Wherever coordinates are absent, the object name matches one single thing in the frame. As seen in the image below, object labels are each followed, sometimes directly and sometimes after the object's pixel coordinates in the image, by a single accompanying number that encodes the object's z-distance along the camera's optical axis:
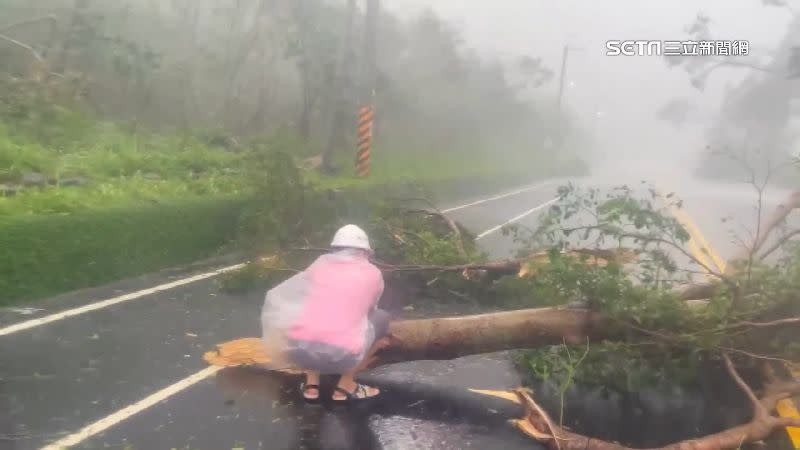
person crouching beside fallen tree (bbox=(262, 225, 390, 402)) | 4.75
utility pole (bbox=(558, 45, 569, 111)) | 45.69
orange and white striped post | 18.28
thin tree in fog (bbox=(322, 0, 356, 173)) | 18.69
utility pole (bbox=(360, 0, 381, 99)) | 18.52
